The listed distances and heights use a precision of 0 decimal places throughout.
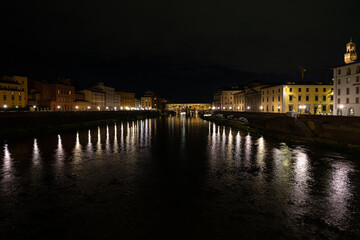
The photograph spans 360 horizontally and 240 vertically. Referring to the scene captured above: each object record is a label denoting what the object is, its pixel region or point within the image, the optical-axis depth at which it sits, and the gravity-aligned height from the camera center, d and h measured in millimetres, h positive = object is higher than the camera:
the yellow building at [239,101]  111938 +5465
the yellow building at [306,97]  69938 +4465
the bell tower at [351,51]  67750 +18717
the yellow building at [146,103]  170375 +6927
